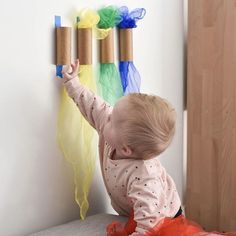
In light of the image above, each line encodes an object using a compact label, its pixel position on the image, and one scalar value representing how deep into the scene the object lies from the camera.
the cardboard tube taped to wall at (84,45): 1.32
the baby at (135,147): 1.16
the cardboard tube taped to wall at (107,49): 1.40
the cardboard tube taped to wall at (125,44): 1.46
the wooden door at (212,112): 1.66
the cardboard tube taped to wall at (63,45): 1.26
